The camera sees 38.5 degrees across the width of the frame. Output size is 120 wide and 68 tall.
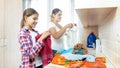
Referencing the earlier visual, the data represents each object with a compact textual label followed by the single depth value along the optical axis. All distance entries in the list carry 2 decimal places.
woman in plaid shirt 1.50
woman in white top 1.99
